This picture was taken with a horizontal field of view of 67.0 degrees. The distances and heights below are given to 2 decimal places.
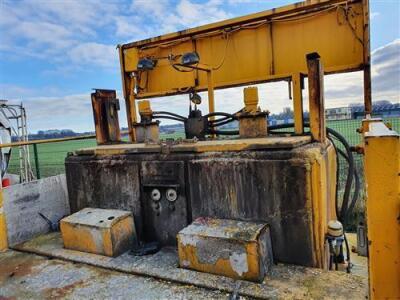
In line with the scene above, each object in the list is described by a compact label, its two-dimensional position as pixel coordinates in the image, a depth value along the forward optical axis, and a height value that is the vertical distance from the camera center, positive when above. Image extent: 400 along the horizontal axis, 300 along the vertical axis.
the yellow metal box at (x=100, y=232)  2.77 -0.88
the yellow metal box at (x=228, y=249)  2.16 -0.89
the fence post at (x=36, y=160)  4.60 -0.27
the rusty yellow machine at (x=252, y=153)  2.27 -0.19
